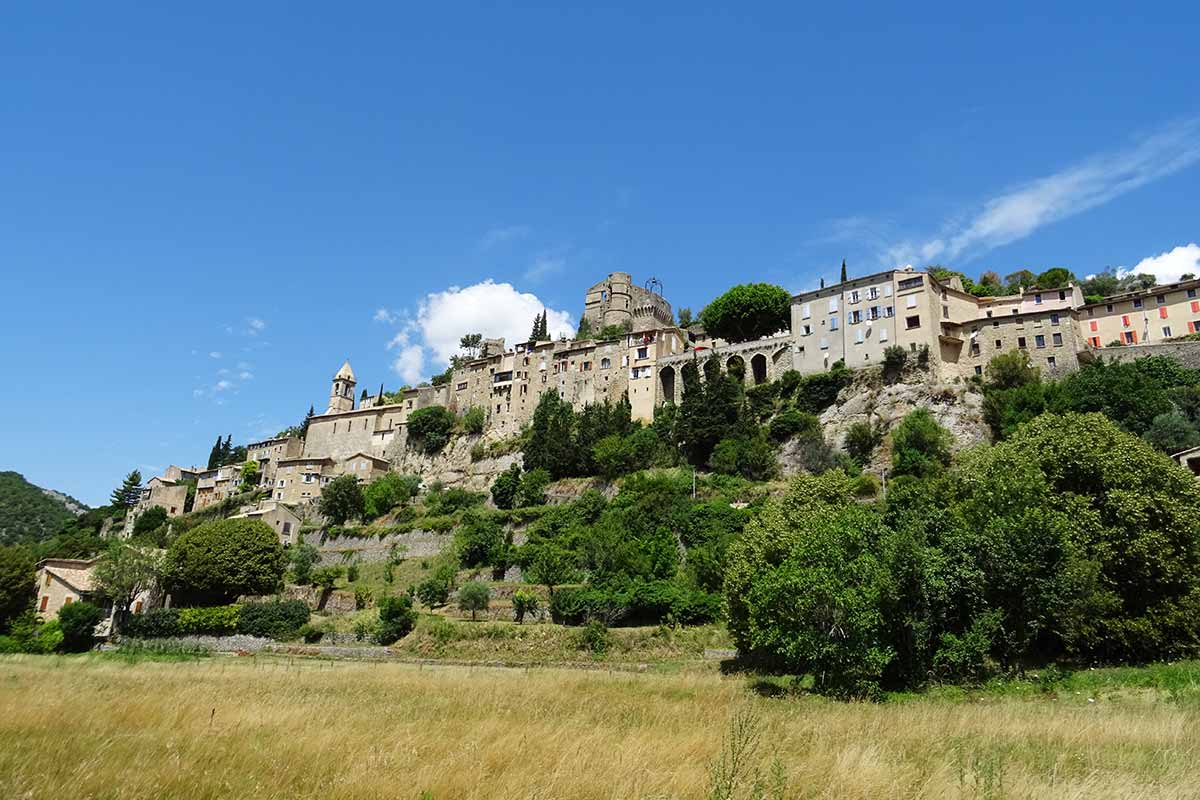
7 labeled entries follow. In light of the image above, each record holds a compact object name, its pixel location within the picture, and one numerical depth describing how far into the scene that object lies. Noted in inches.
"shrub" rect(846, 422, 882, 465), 2221.9
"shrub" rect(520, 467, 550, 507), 2516.0
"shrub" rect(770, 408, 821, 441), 2398.5
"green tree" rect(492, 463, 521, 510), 2576.0
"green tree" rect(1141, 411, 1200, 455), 1709.4
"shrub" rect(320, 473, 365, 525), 2817.4
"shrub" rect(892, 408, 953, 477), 1995.6
